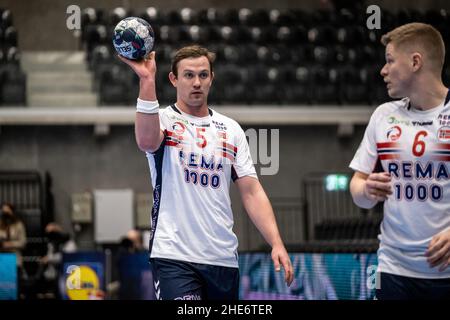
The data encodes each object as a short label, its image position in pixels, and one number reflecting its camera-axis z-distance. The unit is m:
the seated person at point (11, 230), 13.62
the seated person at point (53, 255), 12.70
